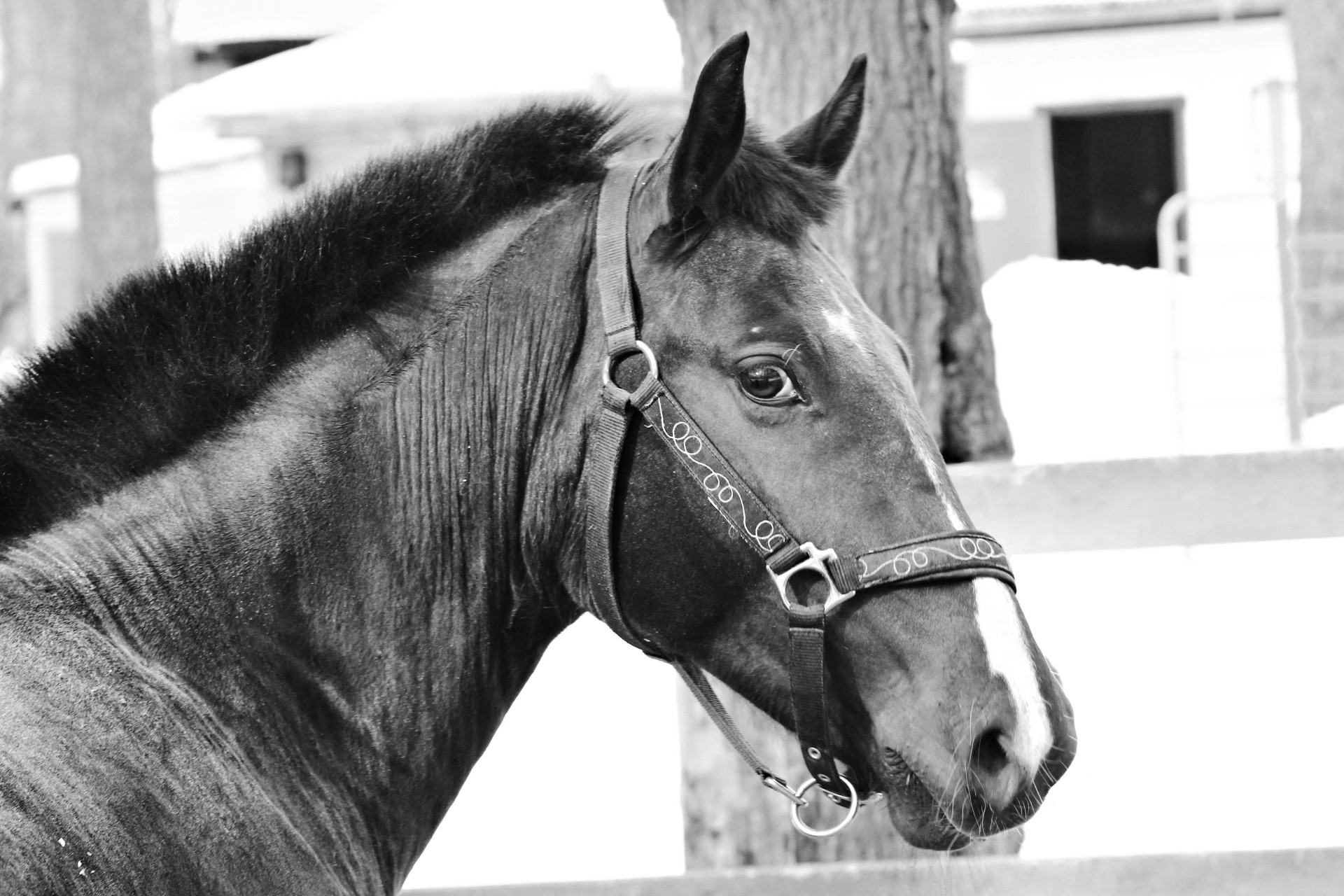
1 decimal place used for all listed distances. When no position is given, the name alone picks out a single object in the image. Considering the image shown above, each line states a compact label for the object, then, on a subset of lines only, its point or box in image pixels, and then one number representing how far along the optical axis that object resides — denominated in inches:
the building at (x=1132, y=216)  765.9
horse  146.3
